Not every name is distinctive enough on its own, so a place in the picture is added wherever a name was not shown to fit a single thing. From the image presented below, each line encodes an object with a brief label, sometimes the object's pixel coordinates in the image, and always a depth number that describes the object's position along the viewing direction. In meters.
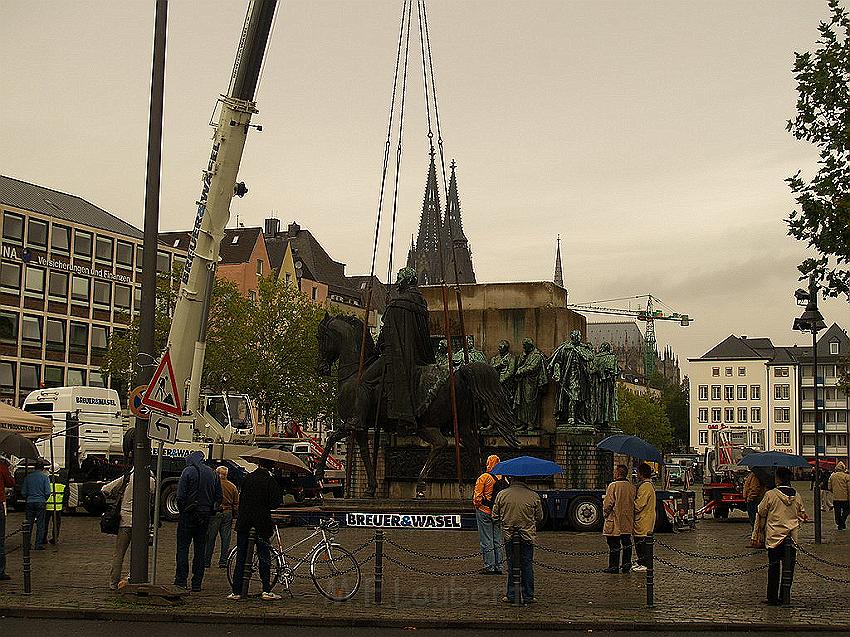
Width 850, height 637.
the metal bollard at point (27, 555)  16.08
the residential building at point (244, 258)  99.69
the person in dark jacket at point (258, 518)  15.56
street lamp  28.14
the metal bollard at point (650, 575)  14.94
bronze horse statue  26.72
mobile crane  28.58
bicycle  16.03
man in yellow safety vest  24.39
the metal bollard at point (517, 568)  15.41
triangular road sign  15.56
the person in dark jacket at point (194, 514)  16.55
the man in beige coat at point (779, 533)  15.63
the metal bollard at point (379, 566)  15.44
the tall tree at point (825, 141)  23.59
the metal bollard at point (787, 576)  15.59
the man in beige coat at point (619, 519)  19.31
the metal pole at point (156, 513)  15.62
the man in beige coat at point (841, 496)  31.92
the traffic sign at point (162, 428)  15.80
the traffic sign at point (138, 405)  15.71
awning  25.34
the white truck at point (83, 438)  35.81
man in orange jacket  18.86
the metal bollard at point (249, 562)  15.59
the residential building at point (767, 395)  151.62
